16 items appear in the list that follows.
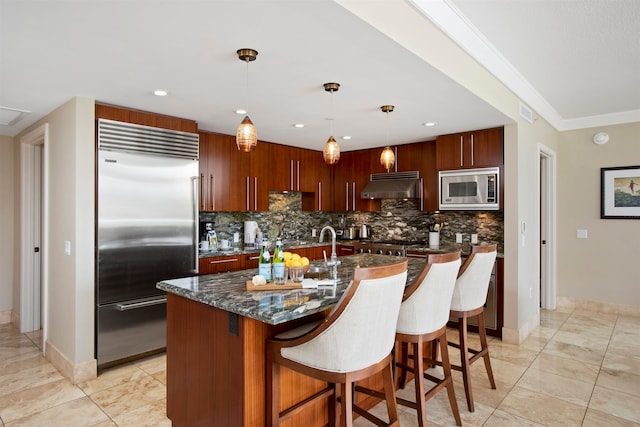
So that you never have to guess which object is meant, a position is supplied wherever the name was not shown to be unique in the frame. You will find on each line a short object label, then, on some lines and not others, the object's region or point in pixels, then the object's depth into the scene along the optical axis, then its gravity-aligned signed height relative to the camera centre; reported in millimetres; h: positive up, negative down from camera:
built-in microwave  4172 +286
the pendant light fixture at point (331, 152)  2932 +496
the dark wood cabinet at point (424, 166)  4941 +649
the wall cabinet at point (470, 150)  4137 +746
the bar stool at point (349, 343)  1617 -589
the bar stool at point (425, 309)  2145 -560
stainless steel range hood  5008 +391
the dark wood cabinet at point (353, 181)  5723 +533
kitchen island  1810 -697
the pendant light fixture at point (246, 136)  2340 +498
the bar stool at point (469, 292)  2582 -554
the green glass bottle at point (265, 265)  2320 -310
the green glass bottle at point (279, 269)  2229 -324
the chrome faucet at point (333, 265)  2535 -393
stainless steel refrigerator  3234 -119
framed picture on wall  4730 +252
